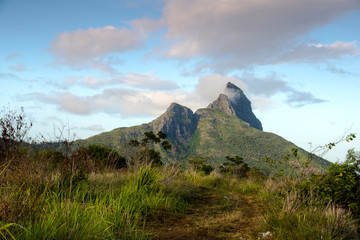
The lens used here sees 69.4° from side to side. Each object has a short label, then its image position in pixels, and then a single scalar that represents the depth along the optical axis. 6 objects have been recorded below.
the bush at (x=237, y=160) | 36.19
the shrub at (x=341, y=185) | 6.56
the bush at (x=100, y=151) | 19.67
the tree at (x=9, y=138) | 8.24
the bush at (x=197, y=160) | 16.80
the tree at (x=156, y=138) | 17.83
